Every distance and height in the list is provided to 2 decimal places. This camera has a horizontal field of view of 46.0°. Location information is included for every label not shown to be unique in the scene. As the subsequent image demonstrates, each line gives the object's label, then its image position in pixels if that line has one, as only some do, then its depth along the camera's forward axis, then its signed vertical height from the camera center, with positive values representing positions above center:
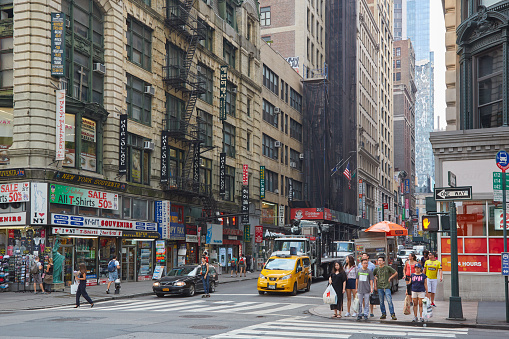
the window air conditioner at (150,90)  37.62 +7.36
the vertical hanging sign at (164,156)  38.53 +3.28
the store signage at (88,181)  28.83 +1.34
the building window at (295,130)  65.94 +8.67
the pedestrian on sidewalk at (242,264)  42.44 -4.04
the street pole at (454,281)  16.80 -2.08
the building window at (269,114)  57.96 +9.21
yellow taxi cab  26.20 -3.02
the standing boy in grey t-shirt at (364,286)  17.56 -2.32
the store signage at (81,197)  28.66 +0.49
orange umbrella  33.56 -1.22
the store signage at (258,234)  53.22 -2.40
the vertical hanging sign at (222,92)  47.59 +9.17
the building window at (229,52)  50.18 +13.14
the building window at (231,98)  50.16 +9.23
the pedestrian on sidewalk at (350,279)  18.67 -2.25
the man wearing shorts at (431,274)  20.75 -2.34
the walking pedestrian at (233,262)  46.36 -4.34
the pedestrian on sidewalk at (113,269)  28.40 -2.97
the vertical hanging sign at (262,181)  54.75 +2.38
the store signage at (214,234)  44.62 -2.09
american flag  67.56 +3.90
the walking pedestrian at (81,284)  20.73 -2.71
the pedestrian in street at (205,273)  26.36 -2.91
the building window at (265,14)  71.19 +22.91
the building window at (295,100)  66.45 +12.11
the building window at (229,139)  49.22 +5.63
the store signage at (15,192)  27.72 +0.67
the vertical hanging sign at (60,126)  28.48 +3.85
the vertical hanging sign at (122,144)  33.62 +3.52
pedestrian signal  17.11 -0.42
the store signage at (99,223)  28.67 -0.84
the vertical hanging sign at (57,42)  28.61 +7.85
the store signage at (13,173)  27.75 +1.56
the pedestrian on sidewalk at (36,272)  27.13 -2.96
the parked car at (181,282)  25.69 -3.27
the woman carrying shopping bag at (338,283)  18.09 -2.32
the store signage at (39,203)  27.67 +0.16
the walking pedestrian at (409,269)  18.50 -2.15
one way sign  17.06 +0.41
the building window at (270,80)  58.60 +12.78
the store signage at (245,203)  51.11 +0.34
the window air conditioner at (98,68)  32.25 +7.50
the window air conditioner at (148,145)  37.09 +3.83
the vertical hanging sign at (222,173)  46.97 +2.67
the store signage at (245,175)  51.25 +2.70
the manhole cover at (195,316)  17.74 -3.28
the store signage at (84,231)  28.82 -1.26
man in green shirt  17.22 -2.16
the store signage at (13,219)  27.67 -0.58
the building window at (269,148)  57.56 +5.84
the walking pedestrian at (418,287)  16.70 -2.23
